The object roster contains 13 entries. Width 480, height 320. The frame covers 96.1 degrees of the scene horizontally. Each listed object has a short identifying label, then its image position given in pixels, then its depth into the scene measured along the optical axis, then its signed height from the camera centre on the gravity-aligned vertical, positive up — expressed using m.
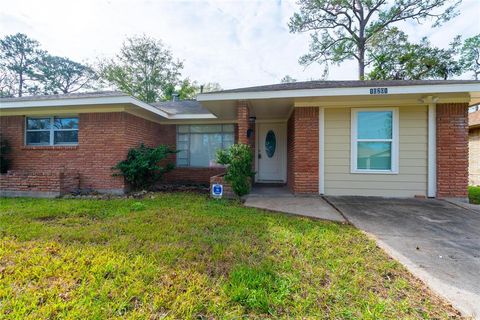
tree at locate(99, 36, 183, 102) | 22.06 +9.49
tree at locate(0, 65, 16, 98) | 23.22 +8.30
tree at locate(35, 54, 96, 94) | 25.06 +9.95
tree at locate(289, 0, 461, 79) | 14.95 +10.11
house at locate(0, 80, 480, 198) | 5.43 +0.77
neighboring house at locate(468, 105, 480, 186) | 10.51 +0.66
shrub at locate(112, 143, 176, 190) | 6.46 -0.21
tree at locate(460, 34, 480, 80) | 17.36 +8.94
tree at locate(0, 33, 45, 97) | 23.44 +11.27
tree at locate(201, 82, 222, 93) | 28.14 +9.89
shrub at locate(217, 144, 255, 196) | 5.48 -0.07
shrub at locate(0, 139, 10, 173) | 7.02 +0.12
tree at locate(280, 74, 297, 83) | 25.22 +9.83
